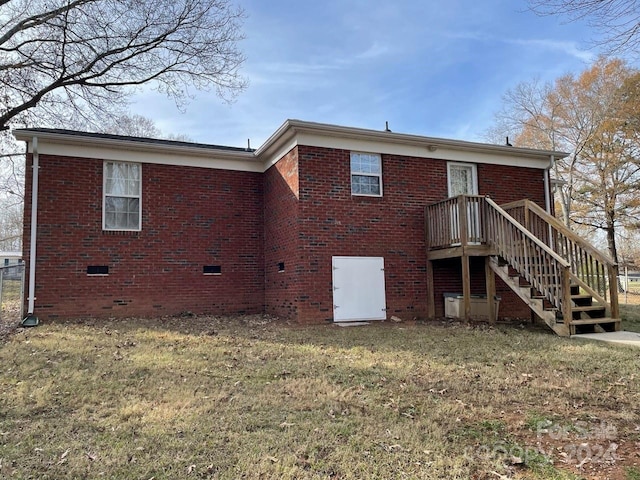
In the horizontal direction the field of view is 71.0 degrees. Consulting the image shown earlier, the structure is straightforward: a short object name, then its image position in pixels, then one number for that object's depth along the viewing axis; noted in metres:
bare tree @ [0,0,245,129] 12.15
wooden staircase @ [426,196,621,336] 8.13
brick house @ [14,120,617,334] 9.88
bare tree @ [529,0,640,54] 5.06
